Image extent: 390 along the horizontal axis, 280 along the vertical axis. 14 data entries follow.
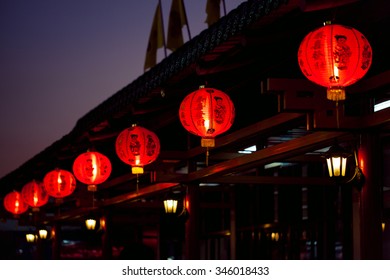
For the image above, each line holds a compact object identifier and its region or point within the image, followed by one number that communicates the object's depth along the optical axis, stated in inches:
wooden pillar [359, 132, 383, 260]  342.3
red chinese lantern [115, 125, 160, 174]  475.5
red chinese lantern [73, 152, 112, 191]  562.3
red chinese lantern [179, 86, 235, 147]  383.6
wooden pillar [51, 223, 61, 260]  1050.2
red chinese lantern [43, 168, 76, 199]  647.1
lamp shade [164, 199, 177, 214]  585.6
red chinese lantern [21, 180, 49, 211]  740.0
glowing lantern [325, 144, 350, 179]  357.1
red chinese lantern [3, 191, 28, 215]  836.6
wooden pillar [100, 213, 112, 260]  789.9
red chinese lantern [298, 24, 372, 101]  294.0
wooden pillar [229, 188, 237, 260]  802.2
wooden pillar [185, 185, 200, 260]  539.8
